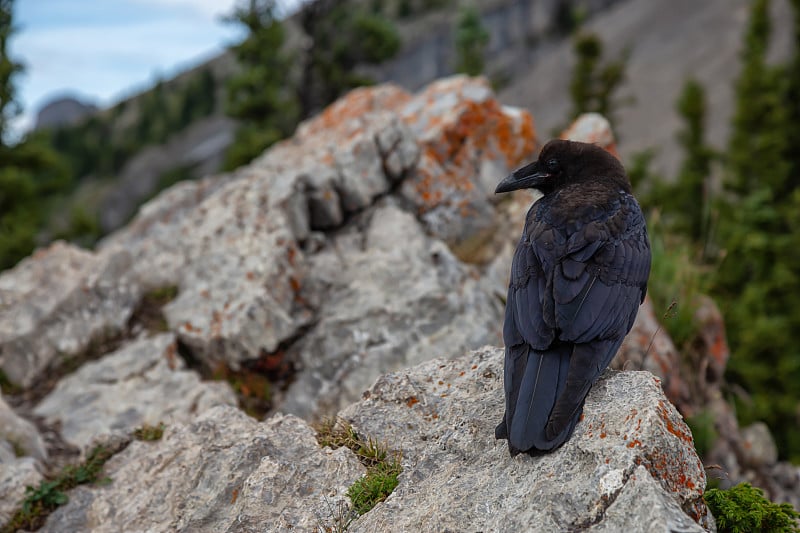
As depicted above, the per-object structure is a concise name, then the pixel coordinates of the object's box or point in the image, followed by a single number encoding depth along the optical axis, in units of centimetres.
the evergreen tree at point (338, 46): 2680
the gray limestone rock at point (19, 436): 561
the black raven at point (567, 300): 350
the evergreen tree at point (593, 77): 2662
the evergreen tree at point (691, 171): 2500
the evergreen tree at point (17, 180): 2031
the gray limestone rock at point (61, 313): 745
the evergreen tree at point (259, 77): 2470
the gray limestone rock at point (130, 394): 655
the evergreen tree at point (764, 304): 1187
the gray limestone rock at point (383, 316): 696
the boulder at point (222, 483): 391
